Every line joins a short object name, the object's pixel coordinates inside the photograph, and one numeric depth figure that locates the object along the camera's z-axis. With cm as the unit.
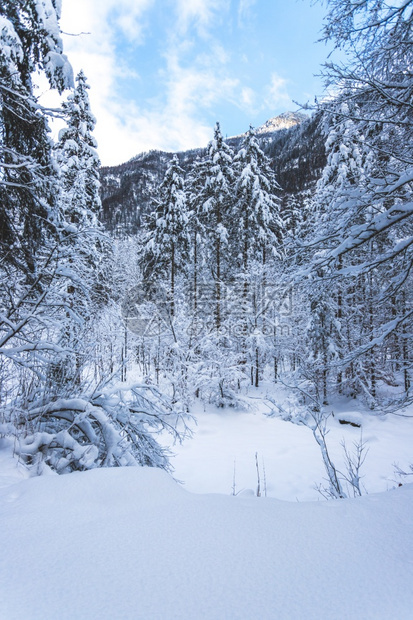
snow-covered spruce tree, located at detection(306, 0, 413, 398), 365
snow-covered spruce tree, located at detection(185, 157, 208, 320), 1661
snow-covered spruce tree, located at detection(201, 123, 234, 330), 1552
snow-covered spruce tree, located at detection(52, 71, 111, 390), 1157
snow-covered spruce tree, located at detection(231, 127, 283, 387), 1571
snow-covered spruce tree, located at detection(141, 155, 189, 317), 1670
